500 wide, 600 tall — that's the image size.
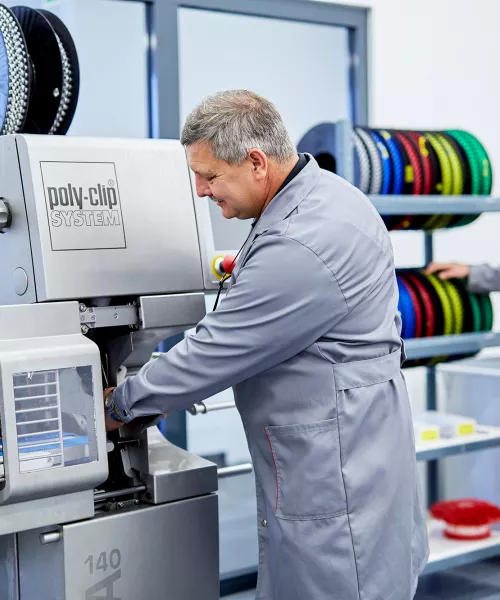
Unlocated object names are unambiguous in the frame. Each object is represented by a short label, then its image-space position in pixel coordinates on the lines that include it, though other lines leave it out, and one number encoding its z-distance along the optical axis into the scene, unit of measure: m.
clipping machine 1.55
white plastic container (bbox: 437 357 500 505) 3.56
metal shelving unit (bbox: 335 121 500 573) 2.68
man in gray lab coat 1.60
